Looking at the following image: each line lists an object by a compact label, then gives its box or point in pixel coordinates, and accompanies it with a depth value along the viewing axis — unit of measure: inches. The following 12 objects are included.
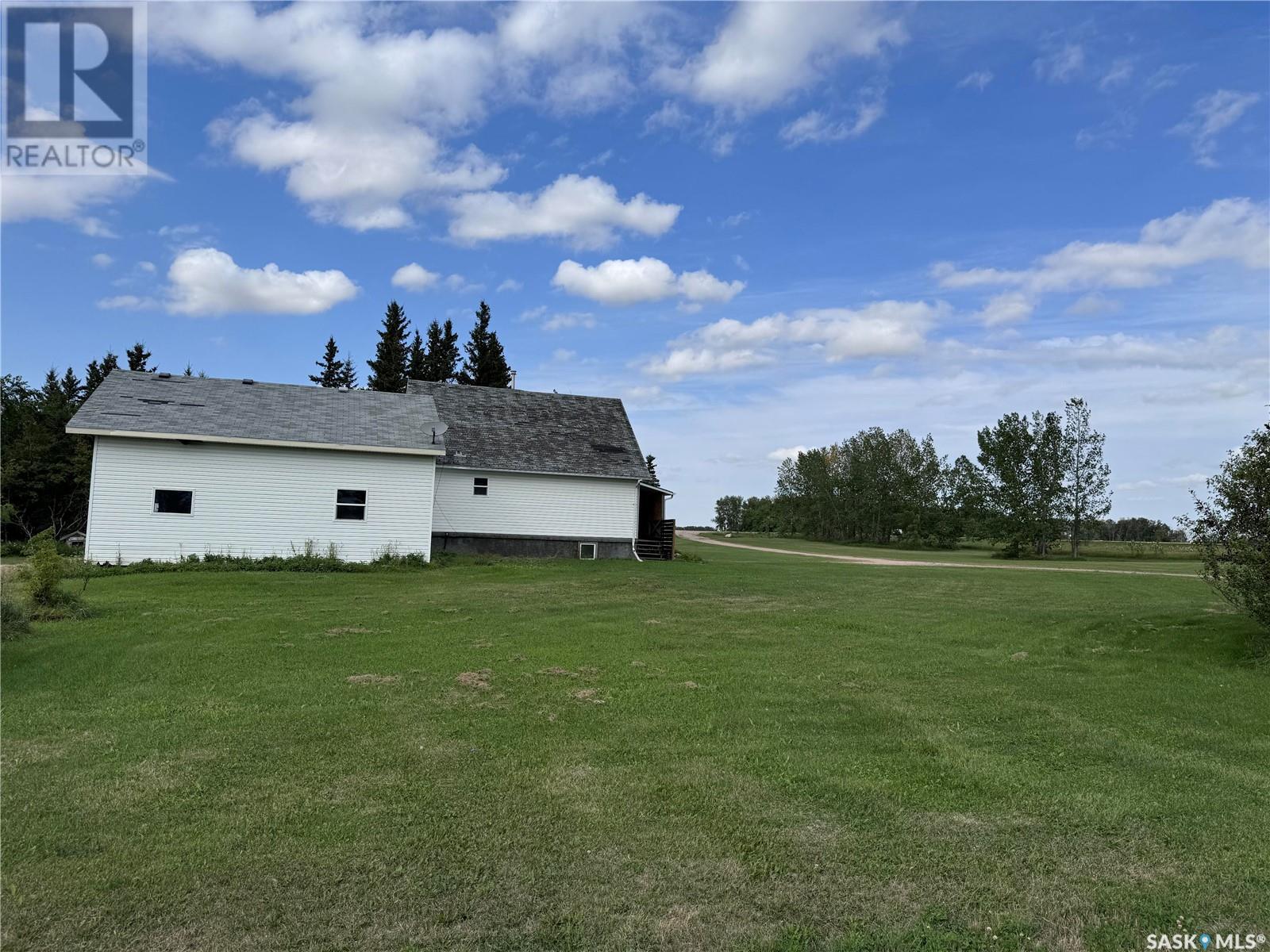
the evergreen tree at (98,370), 1716.3
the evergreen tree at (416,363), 1996.8
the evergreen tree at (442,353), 2010.3
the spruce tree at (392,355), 1971.0
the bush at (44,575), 424.2
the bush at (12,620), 351.3
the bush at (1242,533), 362.0
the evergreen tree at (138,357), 1764.3
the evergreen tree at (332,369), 2164.1
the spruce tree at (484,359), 1969.7
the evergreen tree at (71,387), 1681.6
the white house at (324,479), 767.7
